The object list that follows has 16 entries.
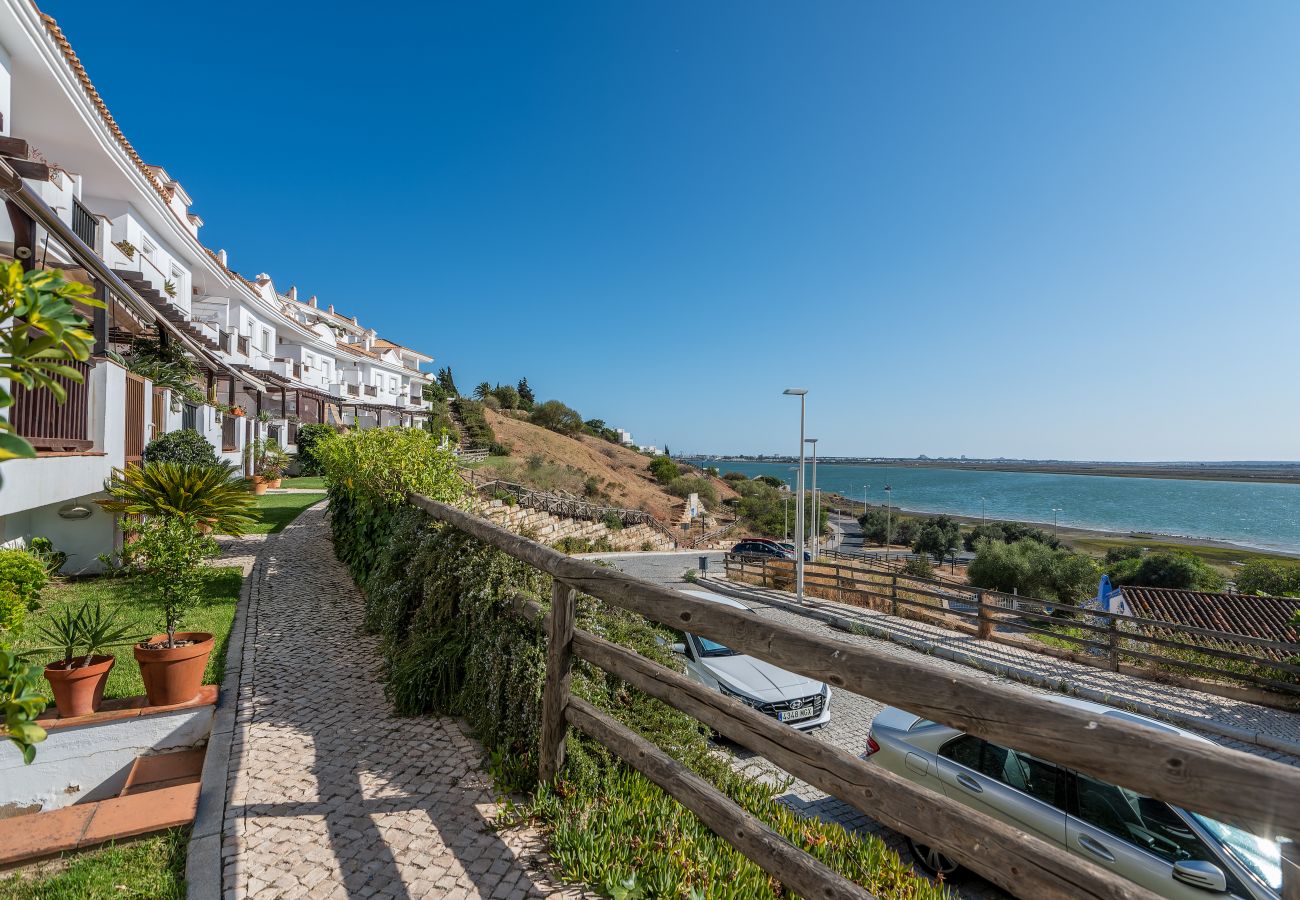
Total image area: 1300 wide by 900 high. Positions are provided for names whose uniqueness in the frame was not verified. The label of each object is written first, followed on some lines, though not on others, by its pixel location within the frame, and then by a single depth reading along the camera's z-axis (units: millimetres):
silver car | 3637
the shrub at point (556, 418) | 68875
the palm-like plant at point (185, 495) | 5188
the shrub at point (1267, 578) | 27070
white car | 6973
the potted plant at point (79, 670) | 4277
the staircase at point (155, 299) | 9617
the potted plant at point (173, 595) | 4496
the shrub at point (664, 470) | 61406
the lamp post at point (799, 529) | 15731
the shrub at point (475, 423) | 46212
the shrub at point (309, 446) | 24484
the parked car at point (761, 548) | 31391
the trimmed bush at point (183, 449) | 10084
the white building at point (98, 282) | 6129
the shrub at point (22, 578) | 5426
